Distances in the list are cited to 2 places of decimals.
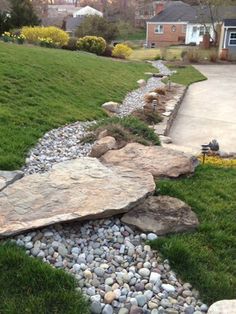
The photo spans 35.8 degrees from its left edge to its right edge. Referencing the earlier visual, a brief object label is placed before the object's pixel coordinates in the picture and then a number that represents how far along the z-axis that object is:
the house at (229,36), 25.03
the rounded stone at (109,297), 2.27
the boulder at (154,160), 3.86
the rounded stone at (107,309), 2.20
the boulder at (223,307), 2.15
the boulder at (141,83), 12.25
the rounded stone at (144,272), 2.49
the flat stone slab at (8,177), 3.21
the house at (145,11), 50.38
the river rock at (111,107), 7.65
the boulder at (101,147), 4.26
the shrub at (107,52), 20.69
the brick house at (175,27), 37.16
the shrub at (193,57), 21.83
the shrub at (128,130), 4.91
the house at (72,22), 44.88
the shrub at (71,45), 19.83
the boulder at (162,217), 2.91
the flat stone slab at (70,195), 2.75
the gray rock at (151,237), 2.81
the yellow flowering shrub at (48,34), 18.23
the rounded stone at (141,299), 2.27
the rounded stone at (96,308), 2.20
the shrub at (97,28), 24.73
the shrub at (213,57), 22.58
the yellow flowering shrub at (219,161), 4.71
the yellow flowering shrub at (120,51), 20.75
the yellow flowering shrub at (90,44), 19.69
